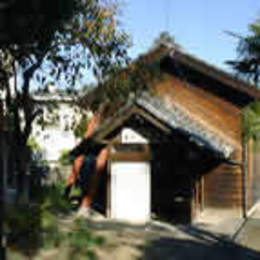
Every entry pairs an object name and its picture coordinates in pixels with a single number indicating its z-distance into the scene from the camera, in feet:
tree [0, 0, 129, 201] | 29.50
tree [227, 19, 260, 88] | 26.23
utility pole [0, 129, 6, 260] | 17.23
